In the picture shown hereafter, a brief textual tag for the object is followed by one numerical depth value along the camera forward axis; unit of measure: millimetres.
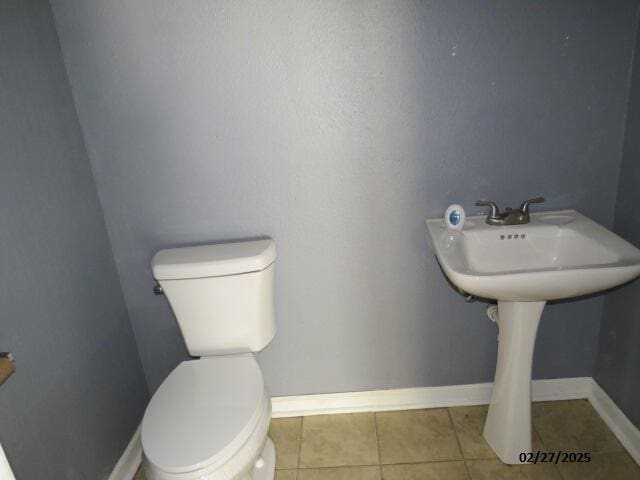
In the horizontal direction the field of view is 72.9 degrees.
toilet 1106
